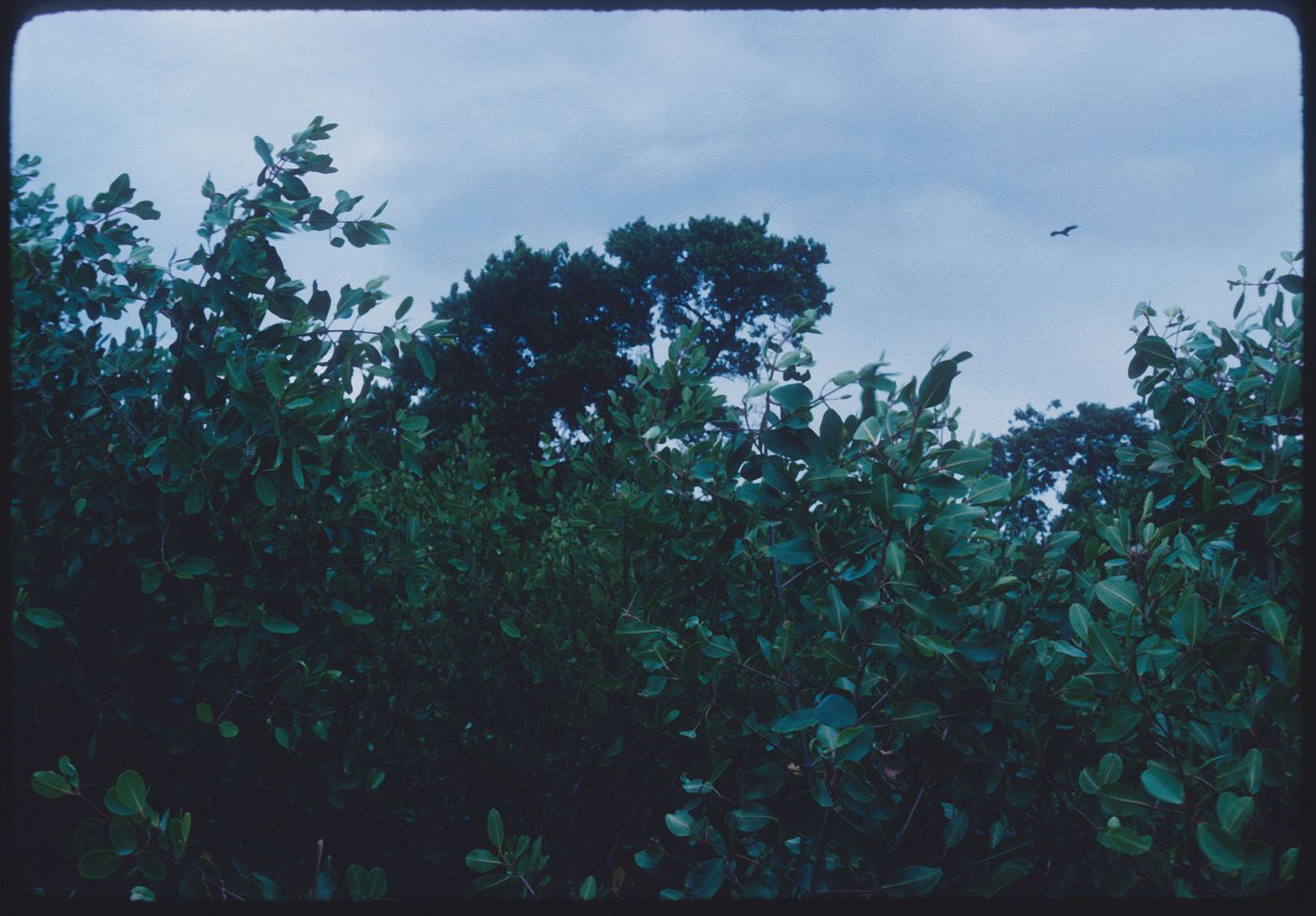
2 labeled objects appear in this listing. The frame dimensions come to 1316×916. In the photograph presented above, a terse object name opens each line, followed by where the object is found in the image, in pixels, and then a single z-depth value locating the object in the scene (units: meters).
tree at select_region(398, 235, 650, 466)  20.02
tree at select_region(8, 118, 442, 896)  2.38
